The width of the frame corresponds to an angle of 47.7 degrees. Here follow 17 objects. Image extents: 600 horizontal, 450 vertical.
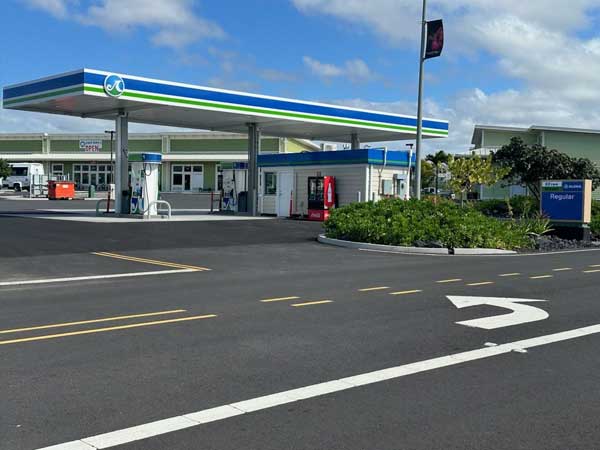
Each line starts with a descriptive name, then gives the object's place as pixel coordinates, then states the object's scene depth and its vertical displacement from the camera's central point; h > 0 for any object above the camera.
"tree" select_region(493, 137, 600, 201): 44.00 +2.03
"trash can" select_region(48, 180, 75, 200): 53.50 -0.34
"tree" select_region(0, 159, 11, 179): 67.38 +1.54
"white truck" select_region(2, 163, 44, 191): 70.25 +0.81
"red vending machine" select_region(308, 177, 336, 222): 30.66 -0.27
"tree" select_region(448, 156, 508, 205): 44.09 +1.43
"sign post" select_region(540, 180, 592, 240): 23.61 -0.35
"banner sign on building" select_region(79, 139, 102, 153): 77.44 +4.73
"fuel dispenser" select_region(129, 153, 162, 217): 29.31 +0.14
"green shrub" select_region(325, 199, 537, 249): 19.69 -1.01
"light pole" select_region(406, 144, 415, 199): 31.48 +1.31
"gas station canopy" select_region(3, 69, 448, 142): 26.55 +3.66
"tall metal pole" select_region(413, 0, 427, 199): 24.06 +3.24
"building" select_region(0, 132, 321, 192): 73.38 +4.01
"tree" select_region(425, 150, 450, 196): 67.38 +3.43
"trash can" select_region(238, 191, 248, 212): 35.78 -0.62
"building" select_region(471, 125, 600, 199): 54.91 +4.53
